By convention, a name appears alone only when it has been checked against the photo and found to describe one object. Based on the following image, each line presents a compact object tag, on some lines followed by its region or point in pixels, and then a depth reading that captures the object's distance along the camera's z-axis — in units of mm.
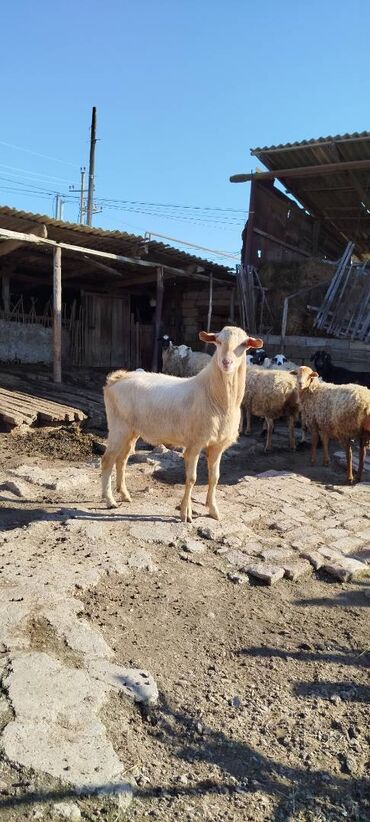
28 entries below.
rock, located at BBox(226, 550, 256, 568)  4527
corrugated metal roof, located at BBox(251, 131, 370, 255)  13906
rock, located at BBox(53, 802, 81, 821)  2018
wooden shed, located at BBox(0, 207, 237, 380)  12273
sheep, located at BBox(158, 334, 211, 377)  14065
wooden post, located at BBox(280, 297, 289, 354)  13484
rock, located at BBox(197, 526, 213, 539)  5027
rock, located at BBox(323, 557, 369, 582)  4477
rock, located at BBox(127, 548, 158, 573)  4242
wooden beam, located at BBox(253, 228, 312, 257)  16078
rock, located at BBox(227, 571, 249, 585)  4227
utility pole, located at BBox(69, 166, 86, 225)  37881
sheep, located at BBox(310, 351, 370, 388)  11805
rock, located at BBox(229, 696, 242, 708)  2791
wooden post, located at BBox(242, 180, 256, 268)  15758
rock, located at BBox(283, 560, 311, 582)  4402
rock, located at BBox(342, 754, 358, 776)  2428
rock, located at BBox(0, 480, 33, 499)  5902
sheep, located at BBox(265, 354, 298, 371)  12289
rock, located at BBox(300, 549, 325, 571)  4633
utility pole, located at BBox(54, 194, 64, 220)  42909
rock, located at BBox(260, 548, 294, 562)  4673
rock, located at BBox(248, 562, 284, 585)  4262
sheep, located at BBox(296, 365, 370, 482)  7520
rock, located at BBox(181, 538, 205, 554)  4668
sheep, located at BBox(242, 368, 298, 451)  9617
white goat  5109
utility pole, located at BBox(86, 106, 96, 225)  29228
